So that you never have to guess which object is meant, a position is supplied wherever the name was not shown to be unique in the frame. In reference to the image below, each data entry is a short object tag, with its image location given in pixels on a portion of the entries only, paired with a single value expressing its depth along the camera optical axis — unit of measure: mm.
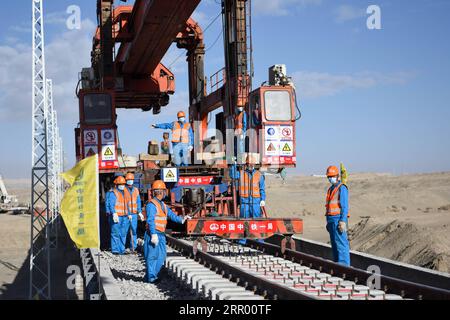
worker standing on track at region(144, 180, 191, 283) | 10258
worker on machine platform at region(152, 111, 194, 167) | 17141
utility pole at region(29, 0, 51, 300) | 14539
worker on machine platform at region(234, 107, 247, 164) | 15078
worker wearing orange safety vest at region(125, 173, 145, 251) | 14586
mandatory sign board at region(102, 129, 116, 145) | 16672
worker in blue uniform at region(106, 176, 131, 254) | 14383
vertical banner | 9898
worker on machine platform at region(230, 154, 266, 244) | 14141
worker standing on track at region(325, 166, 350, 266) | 11070
